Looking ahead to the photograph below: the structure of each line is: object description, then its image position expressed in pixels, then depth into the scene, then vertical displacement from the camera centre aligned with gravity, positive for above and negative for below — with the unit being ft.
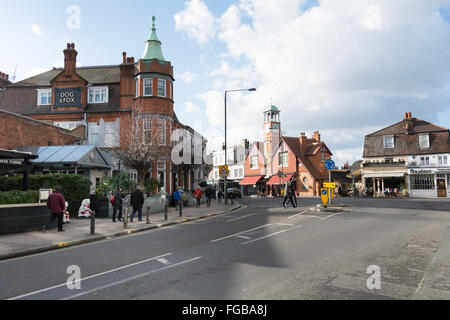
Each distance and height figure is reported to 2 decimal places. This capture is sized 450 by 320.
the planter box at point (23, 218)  40.50 -4.36
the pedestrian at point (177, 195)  73.86 -3.05
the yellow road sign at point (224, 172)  85.71 +2.30
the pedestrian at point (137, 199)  52.47 -2.71
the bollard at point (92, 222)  40.44 -4.93
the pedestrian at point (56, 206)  43.14 -2.96
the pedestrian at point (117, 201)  53.44 -3.02
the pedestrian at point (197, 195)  84.22 -3.53
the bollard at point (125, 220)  46.37 -5.39
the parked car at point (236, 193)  138.72 -5.32
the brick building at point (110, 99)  96.63 +26.51
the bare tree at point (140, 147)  75.25 +8.29
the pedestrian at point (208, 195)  80.55 -3.51
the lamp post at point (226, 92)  88.50 +12.09
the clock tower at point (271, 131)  178.81 +26.66
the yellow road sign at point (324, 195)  60.08 -2.89
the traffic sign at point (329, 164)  60.95 +2.81
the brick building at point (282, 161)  158.61 +9.72
